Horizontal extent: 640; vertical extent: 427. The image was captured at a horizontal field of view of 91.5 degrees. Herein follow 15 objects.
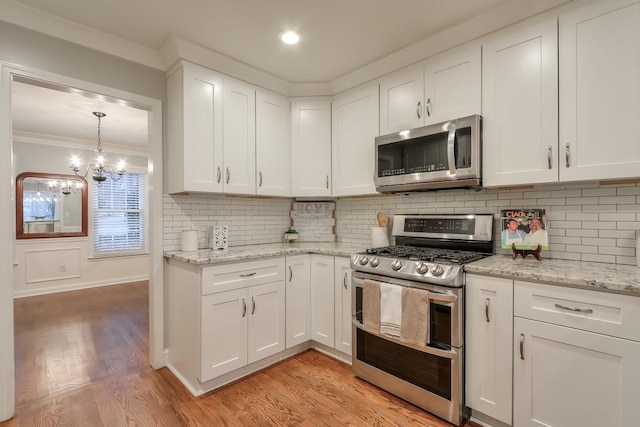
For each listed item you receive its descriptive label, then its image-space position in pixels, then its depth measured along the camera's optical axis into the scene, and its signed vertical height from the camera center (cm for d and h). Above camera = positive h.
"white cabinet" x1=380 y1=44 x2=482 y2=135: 212 +89
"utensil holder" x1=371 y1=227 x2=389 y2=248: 278 -23
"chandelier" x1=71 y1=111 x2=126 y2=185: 495 +71
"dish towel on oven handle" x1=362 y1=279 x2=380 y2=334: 211 -66
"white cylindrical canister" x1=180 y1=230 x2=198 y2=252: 255 -25
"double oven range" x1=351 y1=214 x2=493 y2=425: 179 -62
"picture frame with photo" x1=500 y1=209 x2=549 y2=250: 192 -12
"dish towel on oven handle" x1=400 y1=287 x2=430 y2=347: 187 -65
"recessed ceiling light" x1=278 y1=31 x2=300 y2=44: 220 +125
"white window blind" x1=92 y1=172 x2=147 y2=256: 559 -10
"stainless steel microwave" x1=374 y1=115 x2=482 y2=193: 206 +38
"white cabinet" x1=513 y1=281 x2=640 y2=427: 137 -70
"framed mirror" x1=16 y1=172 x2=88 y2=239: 491 +8
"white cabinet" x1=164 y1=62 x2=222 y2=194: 237 +63
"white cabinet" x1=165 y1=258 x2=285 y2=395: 213 -80
